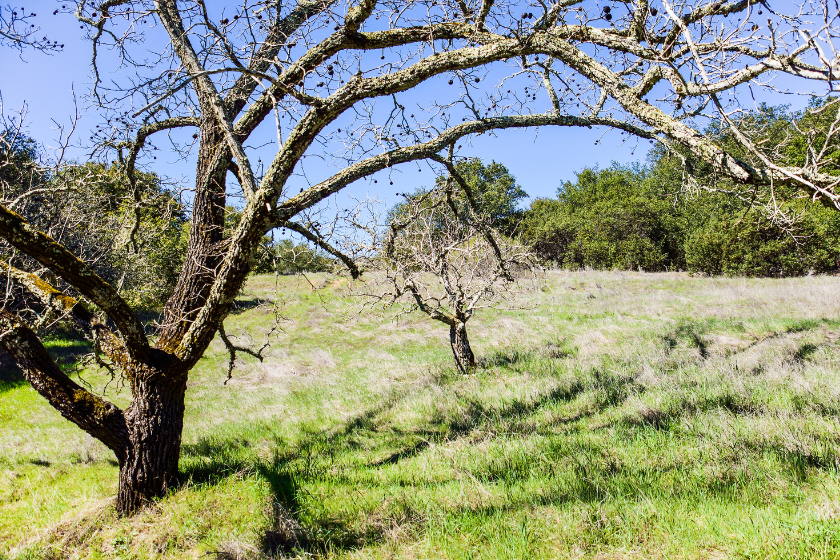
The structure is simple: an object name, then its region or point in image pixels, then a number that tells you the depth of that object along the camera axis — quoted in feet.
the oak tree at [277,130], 10.79
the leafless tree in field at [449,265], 25.53
